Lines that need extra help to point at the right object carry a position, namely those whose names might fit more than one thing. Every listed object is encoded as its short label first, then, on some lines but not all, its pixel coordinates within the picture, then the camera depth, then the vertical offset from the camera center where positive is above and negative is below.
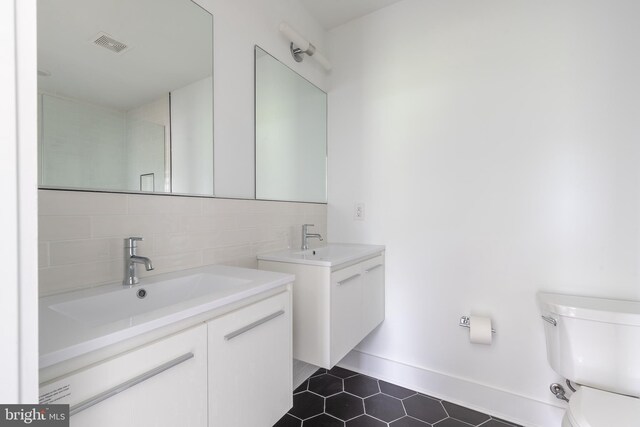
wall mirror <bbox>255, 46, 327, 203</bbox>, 1.72 +0.55
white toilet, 1.09 -0.61
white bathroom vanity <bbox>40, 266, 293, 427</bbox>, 0.58 -0.35
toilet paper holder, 1.74 -0.67
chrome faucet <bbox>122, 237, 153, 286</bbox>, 1.02 -0.17
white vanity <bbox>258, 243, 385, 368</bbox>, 1.43 -0.47
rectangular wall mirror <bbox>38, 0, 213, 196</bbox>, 0.92 +0.46
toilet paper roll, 1.60 -0.67
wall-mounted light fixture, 1.78 +1.13
